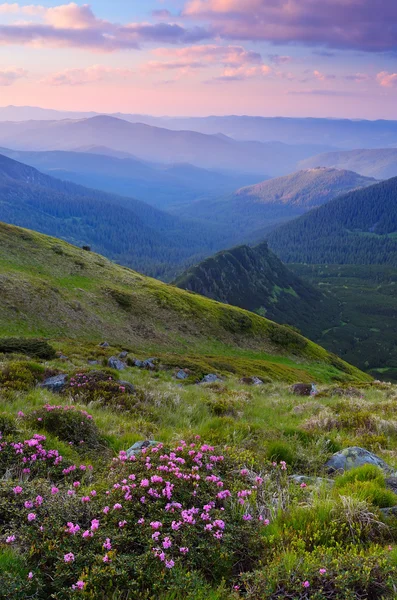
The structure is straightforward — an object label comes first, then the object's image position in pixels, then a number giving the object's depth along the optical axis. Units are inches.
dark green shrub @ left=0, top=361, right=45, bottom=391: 505.7
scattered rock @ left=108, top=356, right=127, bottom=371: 971.3
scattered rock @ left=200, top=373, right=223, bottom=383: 1089.4
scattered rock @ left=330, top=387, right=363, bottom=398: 937.5
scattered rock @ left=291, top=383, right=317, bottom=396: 974.2
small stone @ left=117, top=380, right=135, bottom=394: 571.7
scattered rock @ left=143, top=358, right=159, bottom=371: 1103.0
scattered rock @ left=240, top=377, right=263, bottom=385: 1200.4
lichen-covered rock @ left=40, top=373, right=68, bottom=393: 543.5
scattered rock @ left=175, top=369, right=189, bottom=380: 1063.2
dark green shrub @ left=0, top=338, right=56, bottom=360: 906.1
